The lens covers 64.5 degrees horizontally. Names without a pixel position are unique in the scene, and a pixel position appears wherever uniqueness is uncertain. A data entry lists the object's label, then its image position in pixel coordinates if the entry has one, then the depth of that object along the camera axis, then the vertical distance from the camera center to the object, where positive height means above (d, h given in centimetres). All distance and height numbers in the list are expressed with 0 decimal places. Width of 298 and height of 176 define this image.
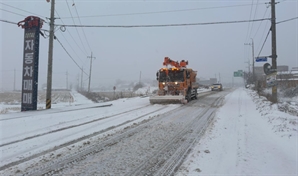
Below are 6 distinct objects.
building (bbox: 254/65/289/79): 10174 +966
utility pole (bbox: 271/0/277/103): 1564 +313
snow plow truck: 1767 +57
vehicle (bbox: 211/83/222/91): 5102 +80
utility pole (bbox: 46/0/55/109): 1645 +193
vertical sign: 1473 +151
